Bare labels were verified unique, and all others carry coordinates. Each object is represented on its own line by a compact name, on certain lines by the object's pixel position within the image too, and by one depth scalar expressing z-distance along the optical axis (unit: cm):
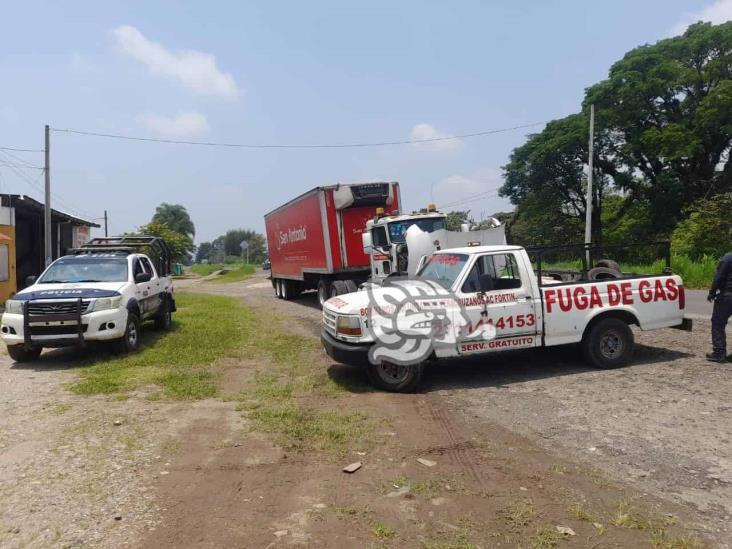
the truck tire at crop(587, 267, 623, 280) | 779
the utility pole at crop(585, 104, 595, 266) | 2514
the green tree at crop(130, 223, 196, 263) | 4656
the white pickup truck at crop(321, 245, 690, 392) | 639
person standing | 735
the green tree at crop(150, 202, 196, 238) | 8212
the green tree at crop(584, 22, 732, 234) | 2755
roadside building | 1927
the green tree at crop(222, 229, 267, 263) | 13155
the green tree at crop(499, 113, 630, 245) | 3475
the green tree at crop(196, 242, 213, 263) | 16212
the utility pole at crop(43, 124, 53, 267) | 2127
